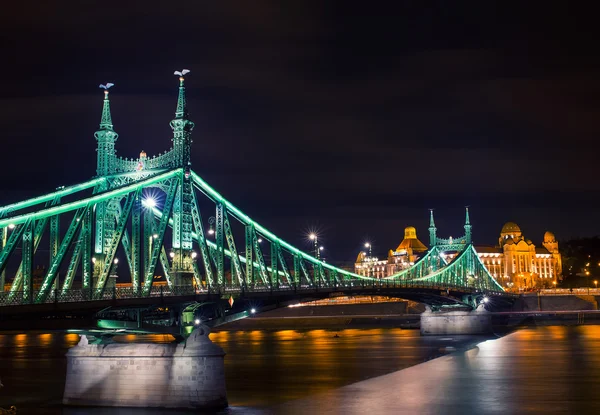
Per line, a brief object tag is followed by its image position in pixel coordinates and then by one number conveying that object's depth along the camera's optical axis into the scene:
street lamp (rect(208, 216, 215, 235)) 60.98
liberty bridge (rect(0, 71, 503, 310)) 35.44
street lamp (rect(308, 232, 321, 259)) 79.90
